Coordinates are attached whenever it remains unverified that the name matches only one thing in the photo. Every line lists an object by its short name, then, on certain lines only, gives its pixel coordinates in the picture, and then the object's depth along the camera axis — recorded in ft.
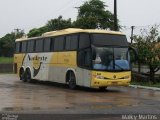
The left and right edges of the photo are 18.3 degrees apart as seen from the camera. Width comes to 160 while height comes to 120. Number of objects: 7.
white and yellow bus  80.23
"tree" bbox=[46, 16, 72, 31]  189.27
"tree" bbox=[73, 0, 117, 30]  145.89
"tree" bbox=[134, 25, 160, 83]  101.24
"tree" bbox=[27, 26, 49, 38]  208.87
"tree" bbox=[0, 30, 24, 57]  353.92
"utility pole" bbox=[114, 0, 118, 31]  115.65
